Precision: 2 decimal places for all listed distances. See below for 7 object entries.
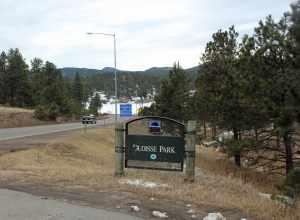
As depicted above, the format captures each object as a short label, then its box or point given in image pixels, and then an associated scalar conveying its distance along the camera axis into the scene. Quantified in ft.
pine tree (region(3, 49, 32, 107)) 272.92
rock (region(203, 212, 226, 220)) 23.75
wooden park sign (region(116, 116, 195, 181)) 35.14
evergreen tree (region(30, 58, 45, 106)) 271.41
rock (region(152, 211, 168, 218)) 24.15
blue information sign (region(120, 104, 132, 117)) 123.44
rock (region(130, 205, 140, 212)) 25.23
